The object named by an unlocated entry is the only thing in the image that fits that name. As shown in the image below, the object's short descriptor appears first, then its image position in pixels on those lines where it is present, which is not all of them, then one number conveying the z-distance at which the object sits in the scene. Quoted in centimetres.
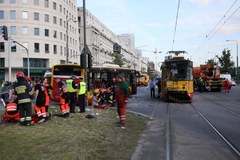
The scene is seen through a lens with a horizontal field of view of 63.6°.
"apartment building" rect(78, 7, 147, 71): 5458
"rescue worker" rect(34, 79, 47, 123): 675
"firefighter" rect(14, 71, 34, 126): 614
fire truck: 2360
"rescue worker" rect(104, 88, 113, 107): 1087
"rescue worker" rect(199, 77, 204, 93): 2302
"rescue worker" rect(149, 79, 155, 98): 1689
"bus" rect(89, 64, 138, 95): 1435
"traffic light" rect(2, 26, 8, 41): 1707
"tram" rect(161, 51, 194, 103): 1325
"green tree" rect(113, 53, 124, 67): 5019
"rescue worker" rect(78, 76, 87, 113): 856
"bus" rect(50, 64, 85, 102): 1271
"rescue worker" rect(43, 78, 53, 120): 705
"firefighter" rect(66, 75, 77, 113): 833
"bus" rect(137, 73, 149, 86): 4077
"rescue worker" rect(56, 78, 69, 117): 769
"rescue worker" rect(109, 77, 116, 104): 1090
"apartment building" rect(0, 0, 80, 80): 3741
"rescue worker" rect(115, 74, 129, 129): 679
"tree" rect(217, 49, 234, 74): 4867
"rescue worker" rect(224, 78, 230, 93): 2190
